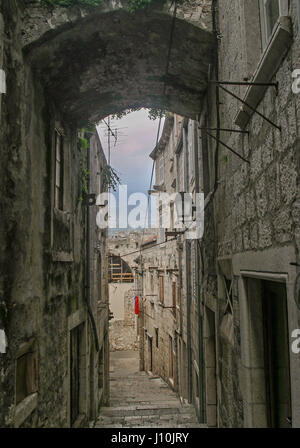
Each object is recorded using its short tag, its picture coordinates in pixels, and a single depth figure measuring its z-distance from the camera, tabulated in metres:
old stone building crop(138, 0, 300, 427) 2.29
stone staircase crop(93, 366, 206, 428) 8.23
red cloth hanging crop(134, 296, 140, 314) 19.62
